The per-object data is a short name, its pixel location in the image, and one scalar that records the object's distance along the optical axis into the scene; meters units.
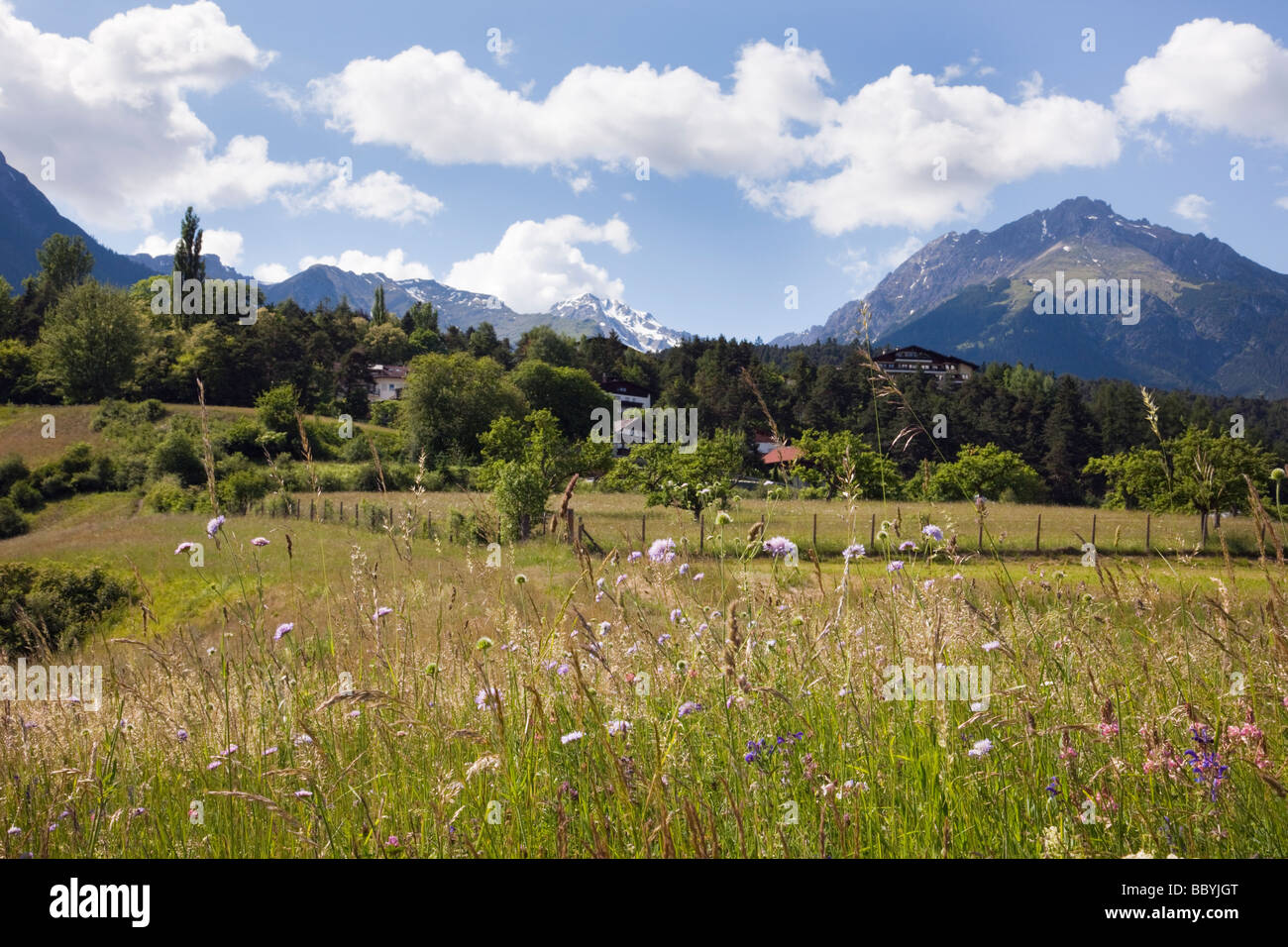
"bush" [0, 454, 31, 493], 53.84
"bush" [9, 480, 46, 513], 50.88
